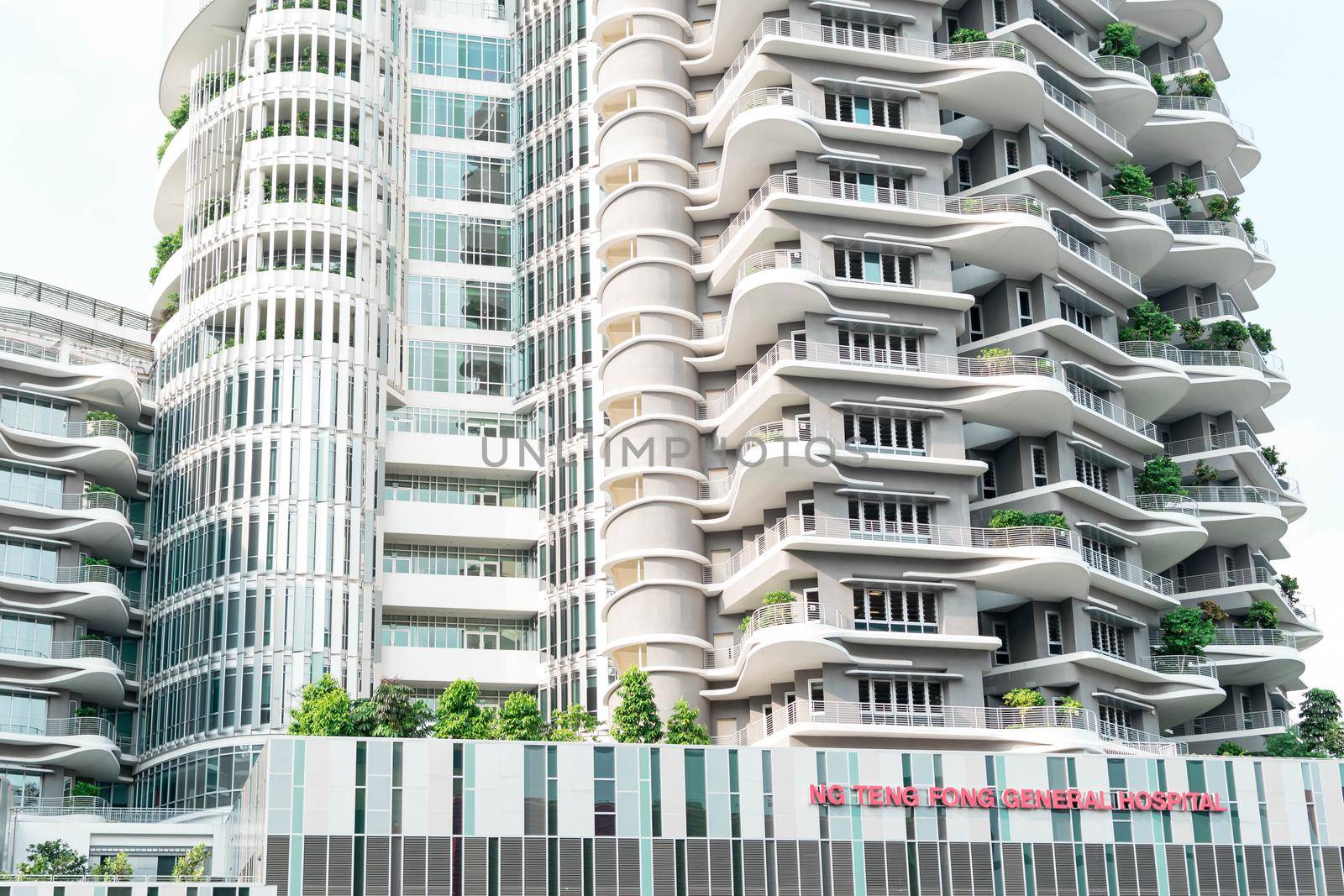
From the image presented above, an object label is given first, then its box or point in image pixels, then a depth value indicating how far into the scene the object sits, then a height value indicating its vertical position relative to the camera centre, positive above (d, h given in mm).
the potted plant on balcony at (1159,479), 96312 +21966
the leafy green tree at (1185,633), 92938 +13029
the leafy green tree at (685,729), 79250 +7449
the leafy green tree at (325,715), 77250 +8480
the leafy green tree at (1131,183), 101875 +40640
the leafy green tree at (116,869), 74875 +1775
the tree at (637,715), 77875 +7997
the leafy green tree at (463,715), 77750 +8309
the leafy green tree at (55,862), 73631 +2285
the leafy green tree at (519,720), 77500 +7918
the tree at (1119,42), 105062 +50281
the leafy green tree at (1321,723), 95375 +8340
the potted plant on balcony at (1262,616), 99938 +14814
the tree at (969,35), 94500 +45828
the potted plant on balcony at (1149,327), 100000 +31600
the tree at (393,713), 77500 +8417
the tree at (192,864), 78125 +2027
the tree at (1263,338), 110000 +33811
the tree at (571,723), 78875 +8052
